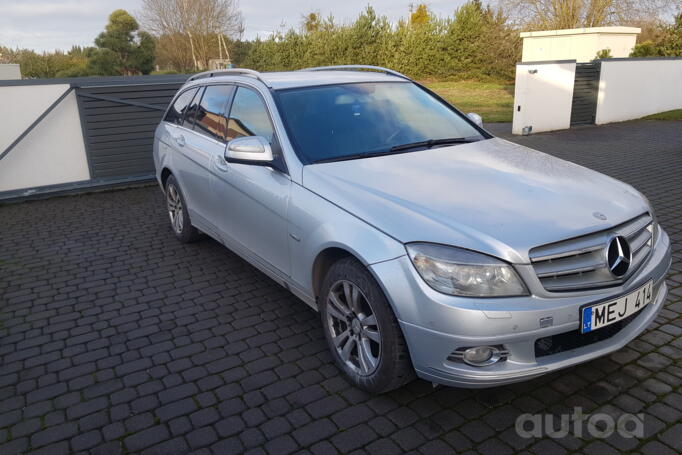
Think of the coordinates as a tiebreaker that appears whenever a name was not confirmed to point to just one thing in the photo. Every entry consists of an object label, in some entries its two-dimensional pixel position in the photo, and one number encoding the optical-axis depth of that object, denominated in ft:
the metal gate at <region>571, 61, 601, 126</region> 50.70
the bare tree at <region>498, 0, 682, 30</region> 106.11
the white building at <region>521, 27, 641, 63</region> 72.02
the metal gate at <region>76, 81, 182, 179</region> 30.07
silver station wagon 9.25
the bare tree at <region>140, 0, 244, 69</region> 148.46
